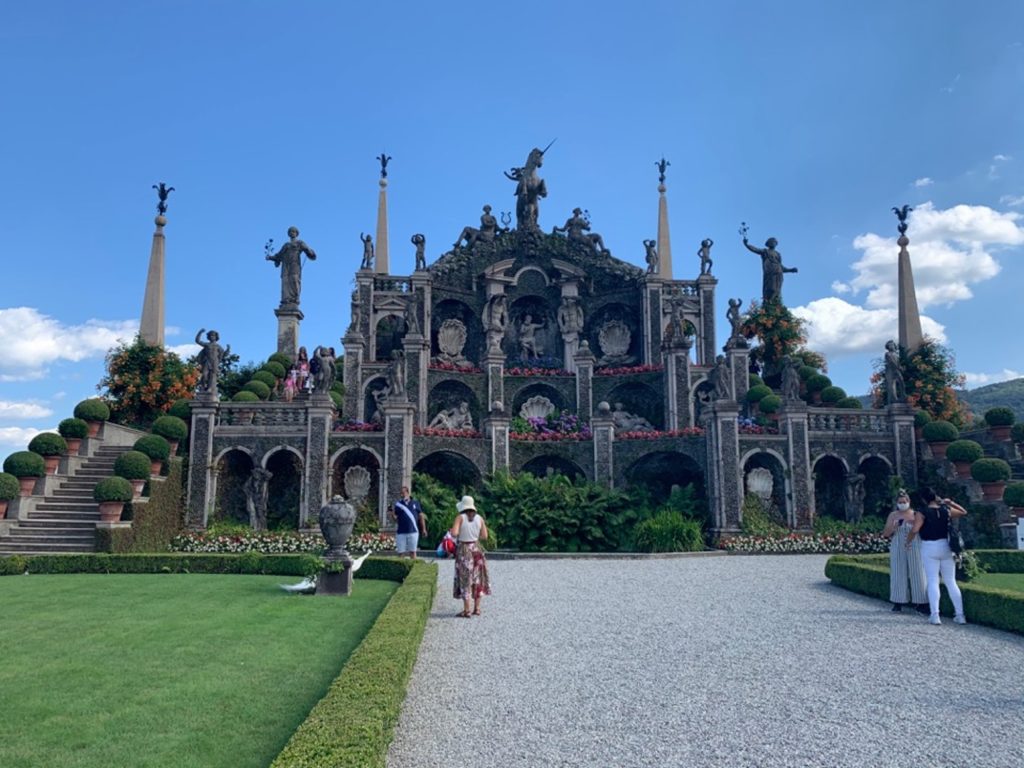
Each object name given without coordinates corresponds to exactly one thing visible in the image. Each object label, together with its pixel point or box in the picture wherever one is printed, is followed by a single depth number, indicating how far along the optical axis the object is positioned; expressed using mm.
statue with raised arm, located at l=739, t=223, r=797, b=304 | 38844
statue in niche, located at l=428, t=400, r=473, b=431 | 33438
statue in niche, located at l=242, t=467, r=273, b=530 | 25703
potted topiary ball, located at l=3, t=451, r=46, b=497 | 21844
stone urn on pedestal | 13391
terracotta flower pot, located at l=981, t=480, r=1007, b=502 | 23891
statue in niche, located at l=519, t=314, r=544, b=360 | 38938
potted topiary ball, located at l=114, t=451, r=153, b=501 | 22234
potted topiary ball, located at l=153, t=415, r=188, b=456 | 24719
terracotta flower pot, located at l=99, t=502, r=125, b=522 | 21188
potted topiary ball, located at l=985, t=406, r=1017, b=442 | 26703
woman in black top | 11501
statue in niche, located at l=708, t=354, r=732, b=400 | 26594
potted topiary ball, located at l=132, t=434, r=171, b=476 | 23625
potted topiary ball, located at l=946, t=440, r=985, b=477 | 24844
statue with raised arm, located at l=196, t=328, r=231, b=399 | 25984
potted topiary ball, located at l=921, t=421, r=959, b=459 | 26281
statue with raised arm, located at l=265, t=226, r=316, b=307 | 38281
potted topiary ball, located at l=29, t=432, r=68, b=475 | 22859
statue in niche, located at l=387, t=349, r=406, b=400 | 27031
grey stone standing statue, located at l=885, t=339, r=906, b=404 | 27281
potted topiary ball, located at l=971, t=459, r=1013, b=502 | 23641
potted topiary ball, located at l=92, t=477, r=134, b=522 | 21094
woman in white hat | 11930
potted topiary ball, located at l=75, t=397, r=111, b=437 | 24562
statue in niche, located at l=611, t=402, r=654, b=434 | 34250
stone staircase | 20844
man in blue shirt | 18234
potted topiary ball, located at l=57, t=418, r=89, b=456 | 23891
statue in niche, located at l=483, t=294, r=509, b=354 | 36156
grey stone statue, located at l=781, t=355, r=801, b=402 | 26969
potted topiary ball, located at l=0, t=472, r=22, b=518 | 21109
